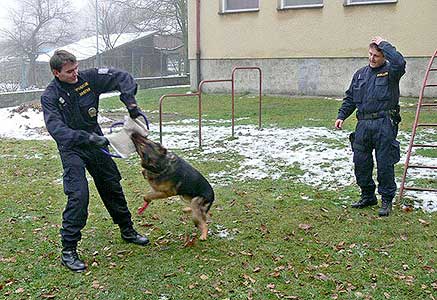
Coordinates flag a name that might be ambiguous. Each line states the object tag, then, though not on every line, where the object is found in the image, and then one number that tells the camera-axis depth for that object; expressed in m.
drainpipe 16.95
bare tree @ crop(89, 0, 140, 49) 34.88
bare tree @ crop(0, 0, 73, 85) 32.33
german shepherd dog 4.16
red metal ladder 5.63
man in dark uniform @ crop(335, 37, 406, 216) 4.89
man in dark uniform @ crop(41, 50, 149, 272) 3.87
